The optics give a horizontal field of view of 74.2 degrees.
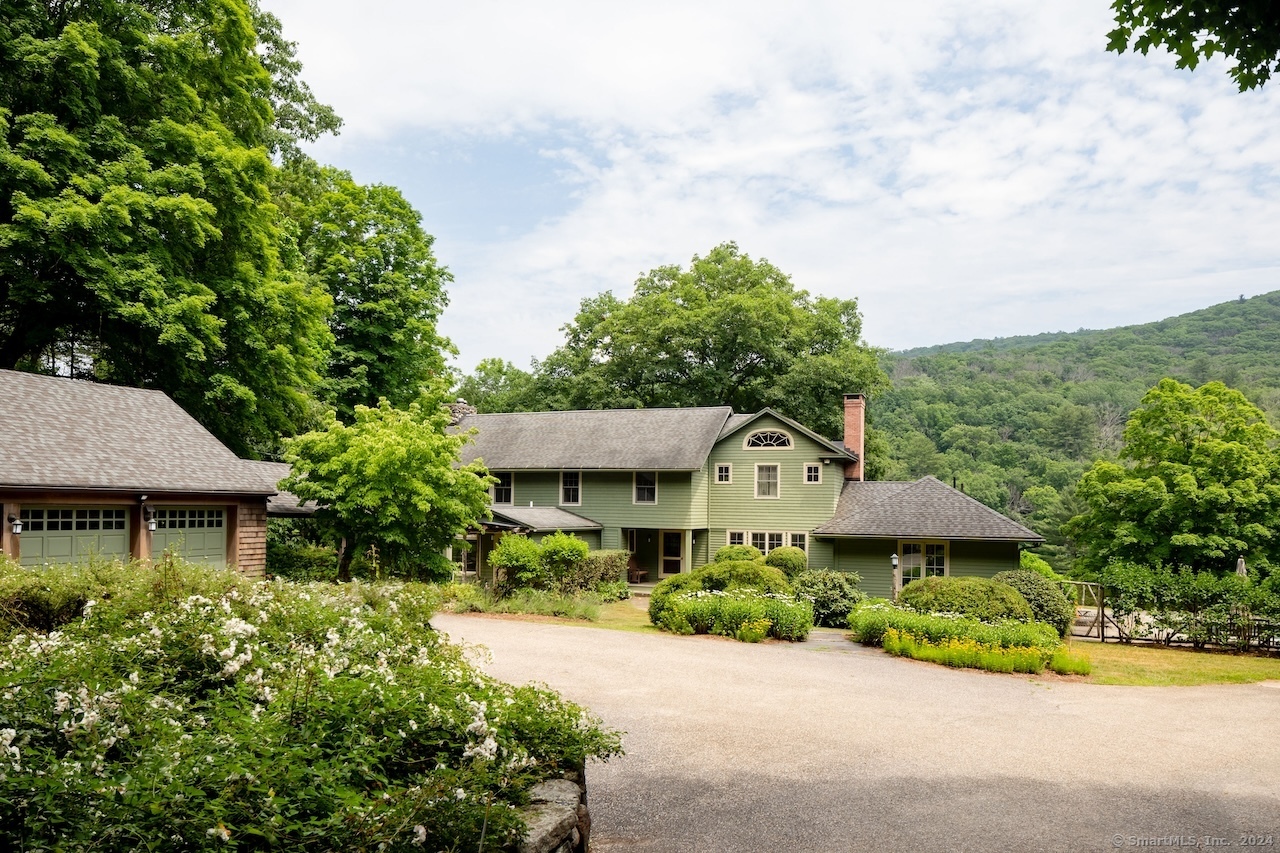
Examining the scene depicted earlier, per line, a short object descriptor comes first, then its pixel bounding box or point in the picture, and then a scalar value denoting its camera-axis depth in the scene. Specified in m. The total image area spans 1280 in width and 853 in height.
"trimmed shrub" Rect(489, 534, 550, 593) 23.00
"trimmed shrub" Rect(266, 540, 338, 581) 23.58
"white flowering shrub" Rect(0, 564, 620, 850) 3.20
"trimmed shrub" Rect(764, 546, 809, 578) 26.77
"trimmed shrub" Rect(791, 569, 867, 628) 20.89
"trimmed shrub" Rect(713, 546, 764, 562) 28.16
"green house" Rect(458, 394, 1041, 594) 27.39
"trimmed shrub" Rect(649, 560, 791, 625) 20.77
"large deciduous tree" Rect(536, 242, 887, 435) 40.50
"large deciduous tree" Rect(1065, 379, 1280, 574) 25.50
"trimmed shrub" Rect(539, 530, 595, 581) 23.92
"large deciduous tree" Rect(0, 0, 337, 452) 18.55
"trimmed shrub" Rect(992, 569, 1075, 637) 20.53
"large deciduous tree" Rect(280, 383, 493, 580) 19.75
